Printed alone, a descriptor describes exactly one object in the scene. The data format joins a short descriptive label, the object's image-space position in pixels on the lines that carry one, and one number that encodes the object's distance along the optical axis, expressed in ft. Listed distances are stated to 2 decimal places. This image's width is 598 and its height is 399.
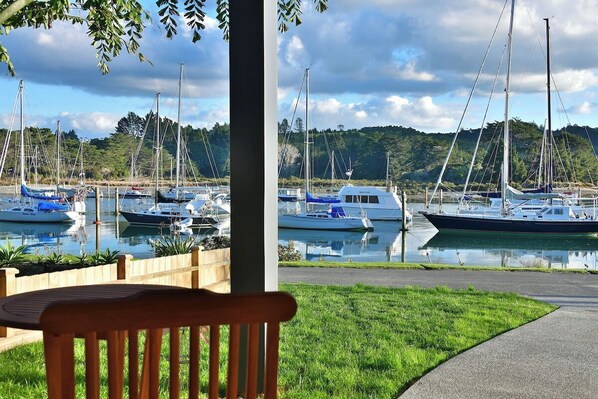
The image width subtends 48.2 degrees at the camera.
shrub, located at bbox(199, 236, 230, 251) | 46.03
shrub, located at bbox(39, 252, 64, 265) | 29.56
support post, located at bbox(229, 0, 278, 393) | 10.13
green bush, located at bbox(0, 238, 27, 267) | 27.55
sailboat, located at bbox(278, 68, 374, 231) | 107.04
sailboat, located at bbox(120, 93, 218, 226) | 111.86
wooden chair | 4.36
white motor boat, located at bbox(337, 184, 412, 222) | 127.13
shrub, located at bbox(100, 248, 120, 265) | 29.48
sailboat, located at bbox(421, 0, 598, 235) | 97.76
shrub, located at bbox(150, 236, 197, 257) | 33.76
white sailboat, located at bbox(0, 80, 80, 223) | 120.27
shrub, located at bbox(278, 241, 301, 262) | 49.03
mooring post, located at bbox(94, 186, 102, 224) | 109.50
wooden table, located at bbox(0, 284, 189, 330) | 5.97
